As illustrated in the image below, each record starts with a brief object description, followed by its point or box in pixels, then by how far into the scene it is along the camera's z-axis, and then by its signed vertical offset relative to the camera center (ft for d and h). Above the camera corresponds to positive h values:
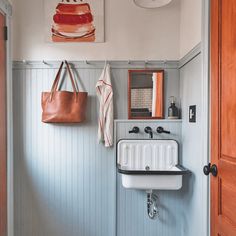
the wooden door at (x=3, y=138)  7.70 -0.61
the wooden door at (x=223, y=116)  4.76 +0.03
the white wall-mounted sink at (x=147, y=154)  8.43 -1.11
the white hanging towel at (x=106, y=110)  8.41 +0.21
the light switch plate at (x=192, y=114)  7.07 +0.09
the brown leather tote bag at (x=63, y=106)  8.21 +0.31
